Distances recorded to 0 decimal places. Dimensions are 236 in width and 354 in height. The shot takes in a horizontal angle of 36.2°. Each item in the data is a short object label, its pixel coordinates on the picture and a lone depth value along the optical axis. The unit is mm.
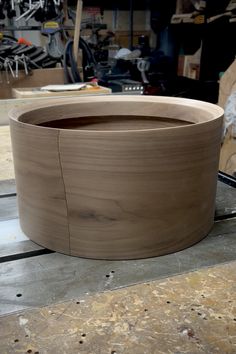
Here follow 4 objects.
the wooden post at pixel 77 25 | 2292
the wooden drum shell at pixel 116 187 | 589
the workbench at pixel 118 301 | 477
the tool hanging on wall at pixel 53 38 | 2641
